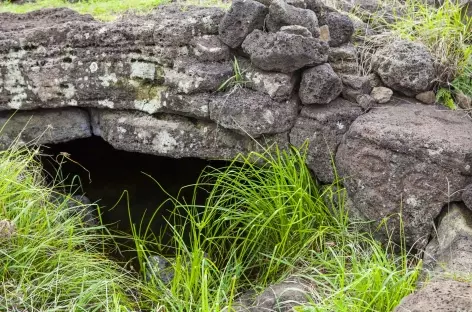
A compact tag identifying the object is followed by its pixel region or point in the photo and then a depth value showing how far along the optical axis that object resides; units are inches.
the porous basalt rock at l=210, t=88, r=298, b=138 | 120.8
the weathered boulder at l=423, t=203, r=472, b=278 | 89.2
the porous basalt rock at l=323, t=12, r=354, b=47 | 129.0
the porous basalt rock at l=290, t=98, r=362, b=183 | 119.5
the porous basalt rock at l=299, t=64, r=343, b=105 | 118.2
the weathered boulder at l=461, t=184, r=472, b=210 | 98.3
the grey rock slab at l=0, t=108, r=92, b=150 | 143.0
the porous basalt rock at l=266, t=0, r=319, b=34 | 120.9
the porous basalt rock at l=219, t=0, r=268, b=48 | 121.3
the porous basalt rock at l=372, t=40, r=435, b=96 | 119.3
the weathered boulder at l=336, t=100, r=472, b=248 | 101.7
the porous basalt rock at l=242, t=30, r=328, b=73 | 116.2
